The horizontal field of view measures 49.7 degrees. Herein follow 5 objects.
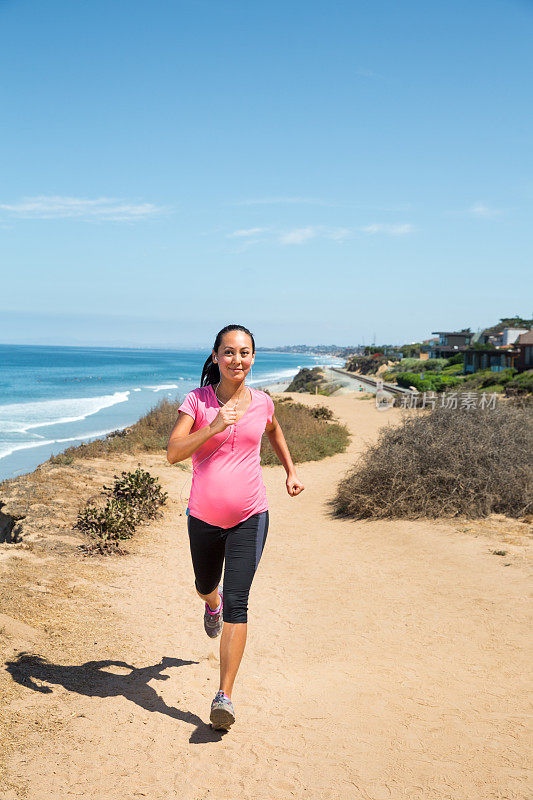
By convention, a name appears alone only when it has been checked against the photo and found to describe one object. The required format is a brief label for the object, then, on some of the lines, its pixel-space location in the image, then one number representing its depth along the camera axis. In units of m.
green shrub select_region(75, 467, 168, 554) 7.48
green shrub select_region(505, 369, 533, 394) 29.97
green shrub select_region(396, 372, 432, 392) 35.50
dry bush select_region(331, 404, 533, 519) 8.50
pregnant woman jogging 3.09
